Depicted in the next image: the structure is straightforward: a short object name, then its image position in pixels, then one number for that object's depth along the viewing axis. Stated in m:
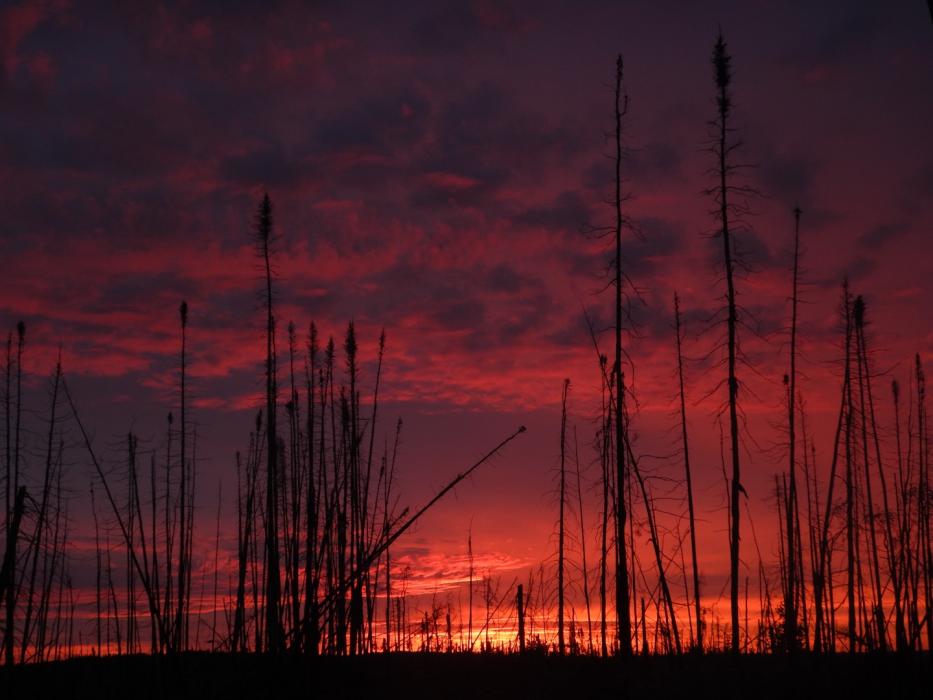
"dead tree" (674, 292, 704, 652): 23.06
